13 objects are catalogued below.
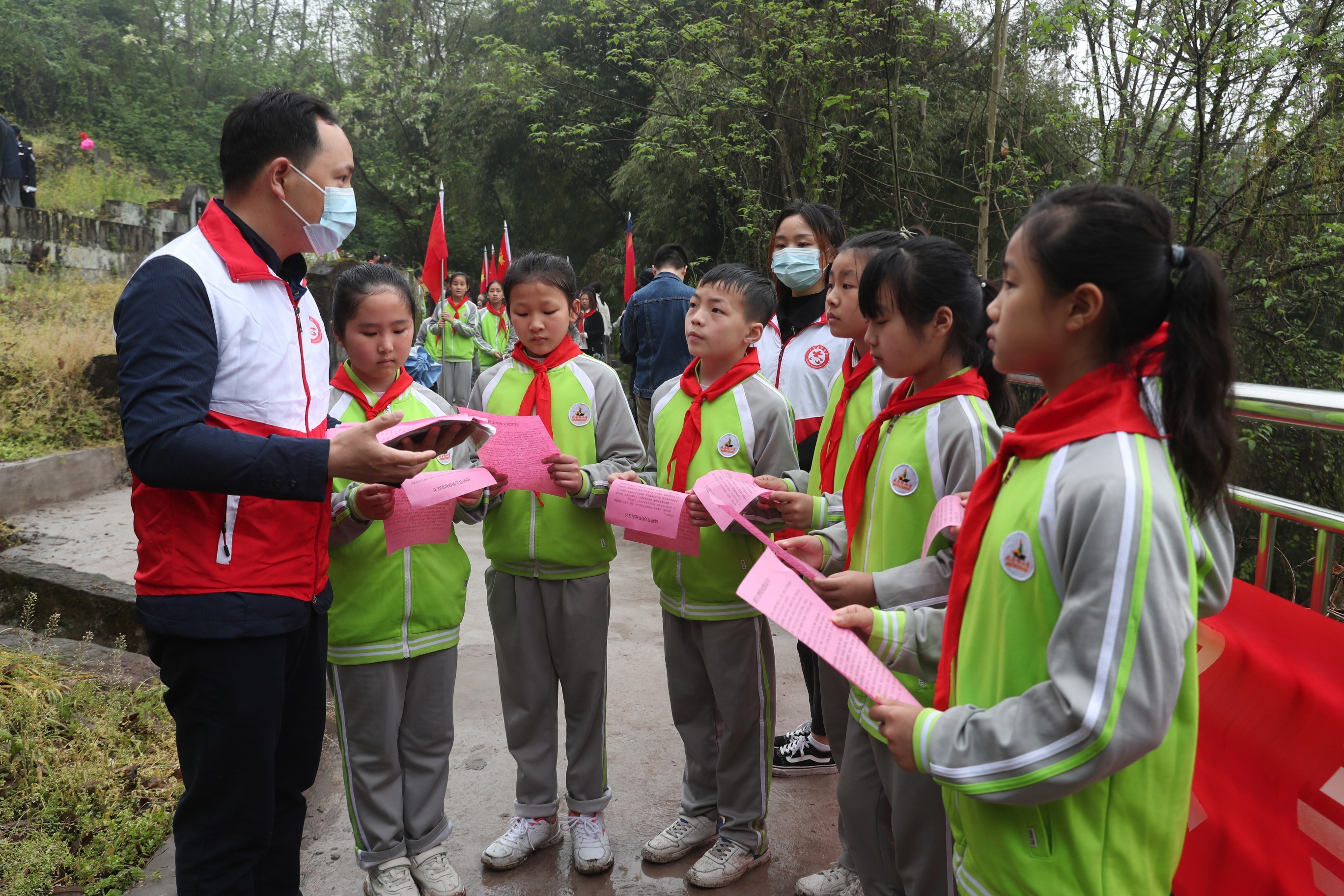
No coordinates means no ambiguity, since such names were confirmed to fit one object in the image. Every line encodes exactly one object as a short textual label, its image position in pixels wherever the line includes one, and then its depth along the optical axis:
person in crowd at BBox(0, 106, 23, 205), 11.15
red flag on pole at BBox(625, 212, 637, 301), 9.93
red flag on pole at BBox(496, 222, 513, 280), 9.38
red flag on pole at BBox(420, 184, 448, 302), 7.89
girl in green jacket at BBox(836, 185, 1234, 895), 1.13
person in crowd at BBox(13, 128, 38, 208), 12.58
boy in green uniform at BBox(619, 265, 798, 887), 2.61
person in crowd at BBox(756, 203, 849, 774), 3.22
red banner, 1.45
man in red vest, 1.67
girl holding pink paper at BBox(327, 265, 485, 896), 2.43
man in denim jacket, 6.55
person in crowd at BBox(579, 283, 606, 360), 12.17
